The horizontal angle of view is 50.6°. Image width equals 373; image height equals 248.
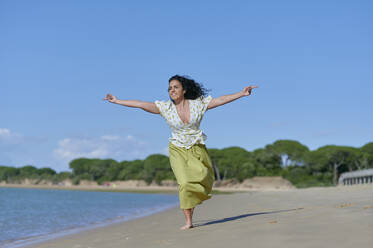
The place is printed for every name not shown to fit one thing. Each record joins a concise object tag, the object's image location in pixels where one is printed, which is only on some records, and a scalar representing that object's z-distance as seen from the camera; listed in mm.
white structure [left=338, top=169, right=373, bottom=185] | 37781
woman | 5027
